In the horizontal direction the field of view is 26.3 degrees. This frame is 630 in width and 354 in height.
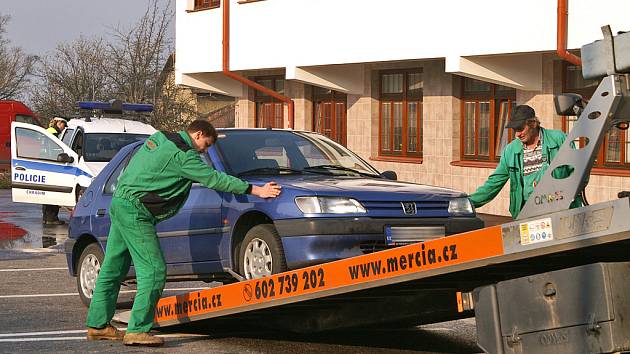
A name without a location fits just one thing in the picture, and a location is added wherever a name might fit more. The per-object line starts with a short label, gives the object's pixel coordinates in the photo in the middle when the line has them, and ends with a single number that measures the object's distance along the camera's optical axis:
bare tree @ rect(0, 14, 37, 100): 68.38
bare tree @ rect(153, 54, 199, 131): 35.91
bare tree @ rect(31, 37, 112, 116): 47.52
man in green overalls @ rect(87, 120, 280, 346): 9.68
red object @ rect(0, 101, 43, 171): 41.38
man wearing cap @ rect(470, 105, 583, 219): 9.41
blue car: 9.66
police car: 22.30
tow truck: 6.54
